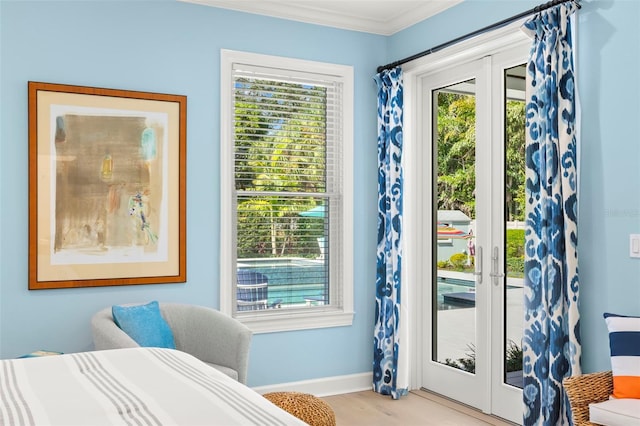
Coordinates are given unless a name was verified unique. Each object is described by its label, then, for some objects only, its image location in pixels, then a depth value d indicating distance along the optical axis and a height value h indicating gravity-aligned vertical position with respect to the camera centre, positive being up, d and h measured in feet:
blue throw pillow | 11.20 -2.10
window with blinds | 14.15 +0.60
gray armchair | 11.08 -2.36
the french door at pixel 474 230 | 12.55 -0.40
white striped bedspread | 4.71 -1.63
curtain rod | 10.68 +3.71
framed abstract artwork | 11.92 +0.55
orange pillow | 8.50 -2.06
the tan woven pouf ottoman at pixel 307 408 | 9.68 -3.20
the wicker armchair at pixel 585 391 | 8.66 -2.62
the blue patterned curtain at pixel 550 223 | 10.22 -0.19
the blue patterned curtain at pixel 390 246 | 14.70 -0.84
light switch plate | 9.48 -0.53
